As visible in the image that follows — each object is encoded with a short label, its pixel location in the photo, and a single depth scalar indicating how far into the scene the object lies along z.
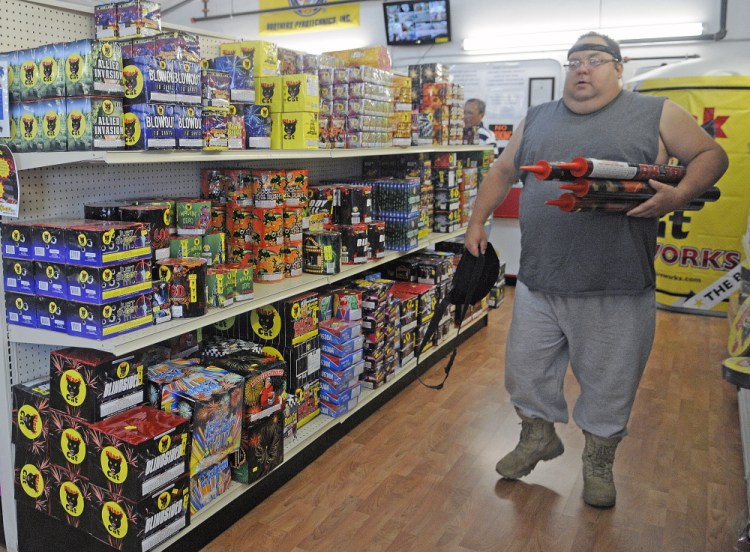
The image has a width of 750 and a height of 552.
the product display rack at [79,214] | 2.17
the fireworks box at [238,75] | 2.73
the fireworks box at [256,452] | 2.61
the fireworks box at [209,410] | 2.29
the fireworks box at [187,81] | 2.27
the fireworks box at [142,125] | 2.16
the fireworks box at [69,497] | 2.18
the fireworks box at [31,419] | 2.26
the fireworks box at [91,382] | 2.11
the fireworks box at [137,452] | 2.04
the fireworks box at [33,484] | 2.28
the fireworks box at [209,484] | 2.38
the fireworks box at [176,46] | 2.24
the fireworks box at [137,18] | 2.39
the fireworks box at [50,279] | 2.09
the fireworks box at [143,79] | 2.15
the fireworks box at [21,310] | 2.19
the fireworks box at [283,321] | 2.99
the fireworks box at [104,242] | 2.00
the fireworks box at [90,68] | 2.01
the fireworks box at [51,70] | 2.06
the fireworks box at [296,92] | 2.97
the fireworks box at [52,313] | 2.12
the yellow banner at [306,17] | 7.97
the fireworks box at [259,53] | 3.01
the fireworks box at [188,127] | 2.29
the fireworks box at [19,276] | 2.17
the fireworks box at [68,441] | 2.14
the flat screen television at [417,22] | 7.22
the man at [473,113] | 5.35
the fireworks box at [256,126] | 2.79
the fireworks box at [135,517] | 2.08
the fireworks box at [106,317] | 2.04
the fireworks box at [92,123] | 2.03
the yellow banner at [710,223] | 5.61
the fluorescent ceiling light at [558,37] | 6.25
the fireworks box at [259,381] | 2.56
